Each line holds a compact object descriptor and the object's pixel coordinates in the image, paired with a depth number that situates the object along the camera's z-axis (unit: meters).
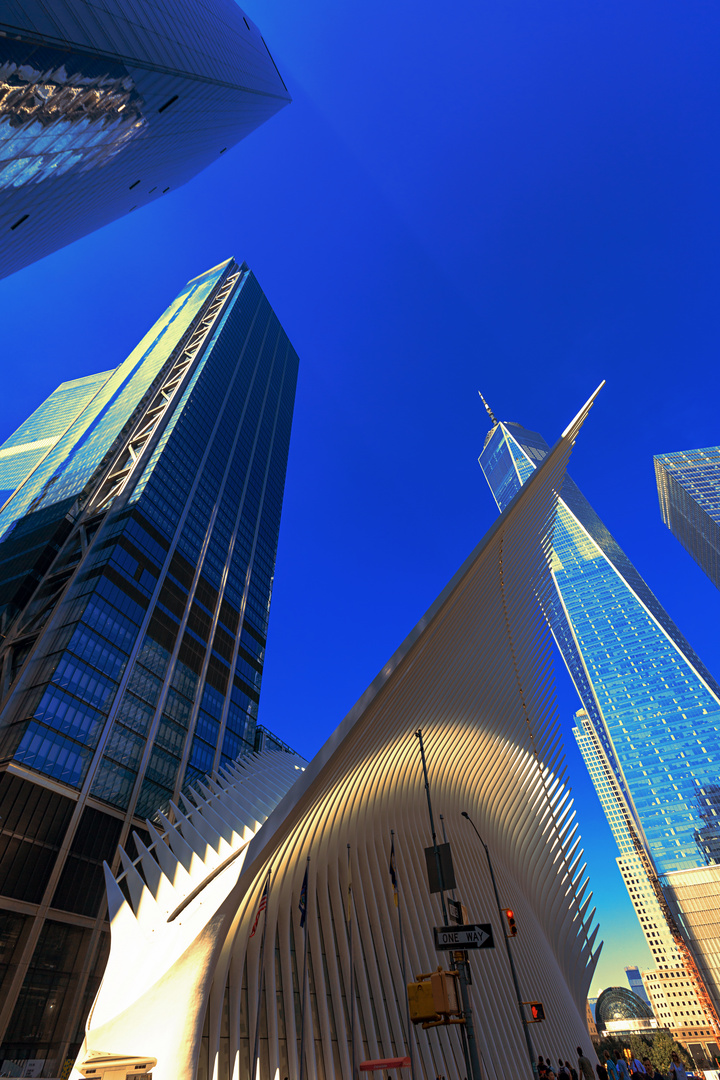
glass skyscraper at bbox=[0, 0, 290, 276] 25.23
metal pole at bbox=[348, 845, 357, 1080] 19.75
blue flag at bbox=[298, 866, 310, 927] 18.36
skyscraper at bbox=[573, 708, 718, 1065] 122.94
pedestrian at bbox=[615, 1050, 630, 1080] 19.64
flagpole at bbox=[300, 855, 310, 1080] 18.28
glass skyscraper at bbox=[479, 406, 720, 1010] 130.88
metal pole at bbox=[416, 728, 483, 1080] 8.54
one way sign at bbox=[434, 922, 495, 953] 9.15
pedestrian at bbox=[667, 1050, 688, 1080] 18.33
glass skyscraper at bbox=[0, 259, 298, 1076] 40.19
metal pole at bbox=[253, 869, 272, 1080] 16.61
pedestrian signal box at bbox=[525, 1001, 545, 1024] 13.86
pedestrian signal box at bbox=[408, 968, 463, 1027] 8.14
